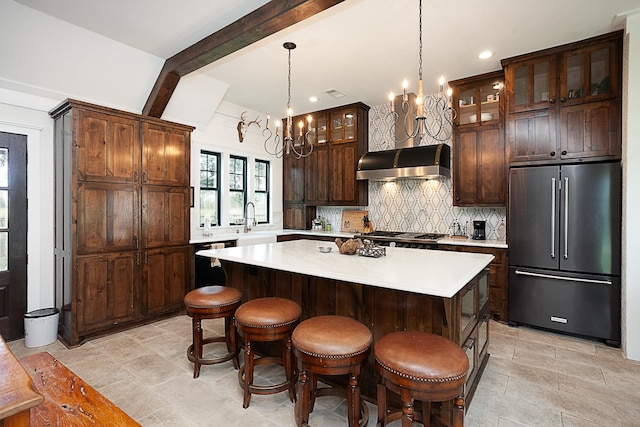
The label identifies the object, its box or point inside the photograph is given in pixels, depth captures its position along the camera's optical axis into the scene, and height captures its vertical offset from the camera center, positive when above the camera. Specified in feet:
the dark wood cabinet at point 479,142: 13.51 +3.13
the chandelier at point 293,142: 19.38 +4.58
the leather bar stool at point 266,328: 6.95 -2.56
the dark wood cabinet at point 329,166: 17.85 +2.88
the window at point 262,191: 19.88 +1.44
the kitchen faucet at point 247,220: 18.43 -0.39
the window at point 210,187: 16.70 +1.46
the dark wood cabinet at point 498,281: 12.46 -2.78
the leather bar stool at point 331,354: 5.63 -2.54
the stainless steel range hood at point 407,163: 14.15 +2.38
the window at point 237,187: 18.22 +1.59
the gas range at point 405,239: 13.84 -1.21
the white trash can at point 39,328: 10.47 -3.84
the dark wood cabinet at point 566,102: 10.73 +4.00
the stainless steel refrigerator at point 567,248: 10.53 -1.30
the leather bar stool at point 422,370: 4.82 -2.47
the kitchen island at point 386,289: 6.19 -1.83
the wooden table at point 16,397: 3.09 -1.86
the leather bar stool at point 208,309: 8.30 -2.53
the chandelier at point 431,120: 15.66 +4.73
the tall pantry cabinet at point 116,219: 10.77 -0.17
